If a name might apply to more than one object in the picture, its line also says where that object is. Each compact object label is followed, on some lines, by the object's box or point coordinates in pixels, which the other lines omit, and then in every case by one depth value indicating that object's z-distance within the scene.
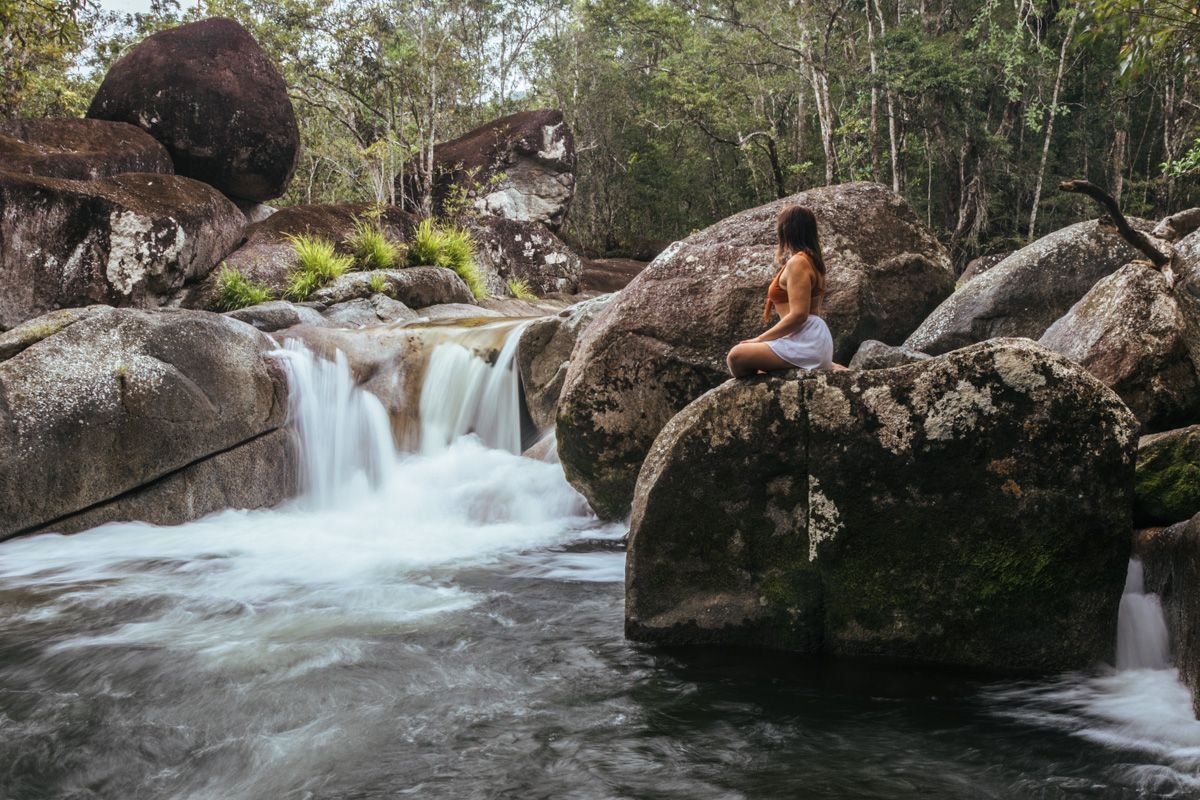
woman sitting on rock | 5.27
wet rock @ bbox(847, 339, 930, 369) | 7.51
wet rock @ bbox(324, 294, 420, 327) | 14.55
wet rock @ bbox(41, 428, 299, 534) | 8.96
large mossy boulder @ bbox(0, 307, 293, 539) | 8.48
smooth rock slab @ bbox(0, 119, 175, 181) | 14.32
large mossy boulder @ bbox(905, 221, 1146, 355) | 8.66
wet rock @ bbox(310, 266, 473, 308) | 15.29
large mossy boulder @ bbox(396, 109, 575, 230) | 25.42
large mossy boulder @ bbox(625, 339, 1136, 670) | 4.66
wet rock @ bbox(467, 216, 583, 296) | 23.62
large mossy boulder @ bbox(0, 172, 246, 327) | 13.04
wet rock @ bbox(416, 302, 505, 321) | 15.49
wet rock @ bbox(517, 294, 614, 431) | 11.06
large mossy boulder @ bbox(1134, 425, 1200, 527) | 4.97
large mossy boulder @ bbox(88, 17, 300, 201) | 17.41
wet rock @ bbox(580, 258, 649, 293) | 27.25
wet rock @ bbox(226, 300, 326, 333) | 13.09
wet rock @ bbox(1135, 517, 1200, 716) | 4.23
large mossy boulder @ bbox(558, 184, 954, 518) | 7.93
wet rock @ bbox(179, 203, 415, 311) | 15.28
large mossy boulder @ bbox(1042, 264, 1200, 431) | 6.21
